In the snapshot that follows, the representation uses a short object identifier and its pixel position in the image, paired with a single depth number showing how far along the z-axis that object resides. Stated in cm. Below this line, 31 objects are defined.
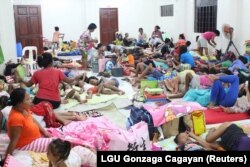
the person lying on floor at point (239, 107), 487
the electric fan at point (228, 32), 875
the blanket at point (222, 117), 465
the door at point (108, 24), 1539
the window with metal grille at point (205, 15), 1013
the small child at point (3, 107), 403
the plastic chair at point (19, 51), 1019
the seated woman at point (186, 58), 743
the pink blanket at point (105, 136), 354
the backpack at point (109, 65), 855
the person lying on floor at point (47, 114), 441
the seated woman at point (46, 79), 495
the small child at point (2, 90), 484
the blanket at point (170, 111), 414
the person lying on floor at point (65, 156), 264
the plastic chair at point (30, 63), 863
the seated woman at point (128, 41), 1289
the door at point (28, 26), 1244
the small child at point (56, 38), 1367
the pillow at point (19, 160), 295
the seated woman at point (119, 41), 1363
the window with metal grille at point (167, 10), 1294
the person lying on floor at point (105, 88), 644
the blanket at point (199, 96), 539
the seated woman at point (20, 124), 321
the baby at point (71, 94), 596
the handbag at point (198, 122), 420
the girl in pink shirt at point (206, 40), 933
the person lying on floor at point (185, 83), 615
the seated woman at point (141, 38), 1309
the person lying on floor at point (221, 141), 332
